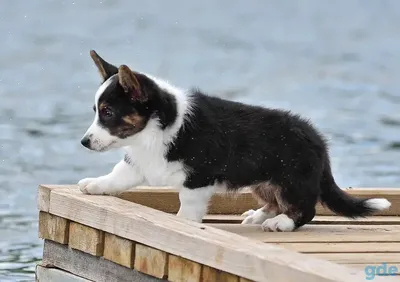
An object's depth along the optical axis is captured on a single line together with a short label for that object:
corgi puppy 12.03
